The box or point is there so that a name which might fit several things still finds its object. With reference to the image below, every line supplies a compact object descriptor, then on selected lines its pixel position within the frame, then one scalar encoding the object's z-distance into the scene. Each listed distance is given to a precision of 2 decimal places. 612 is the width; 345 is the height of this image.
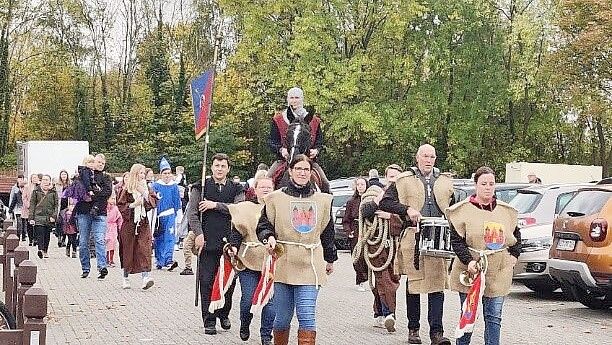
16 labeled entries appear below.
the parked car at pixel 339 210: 23.86
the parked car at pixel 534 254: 14.91
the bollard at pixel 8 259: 11.07
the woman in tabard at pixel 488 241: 8.61
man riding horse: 10.76
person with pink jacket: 20.41
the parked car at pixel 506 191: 18.71
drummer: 9.81
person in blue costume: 18.62
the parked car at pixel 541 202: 15.45
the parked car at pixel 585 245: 12.38
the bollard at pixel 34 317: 6.30
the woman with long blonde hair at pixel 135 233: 15.25
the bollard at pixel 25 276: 7.64
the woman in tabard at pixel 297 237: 8.18
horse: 10.75
